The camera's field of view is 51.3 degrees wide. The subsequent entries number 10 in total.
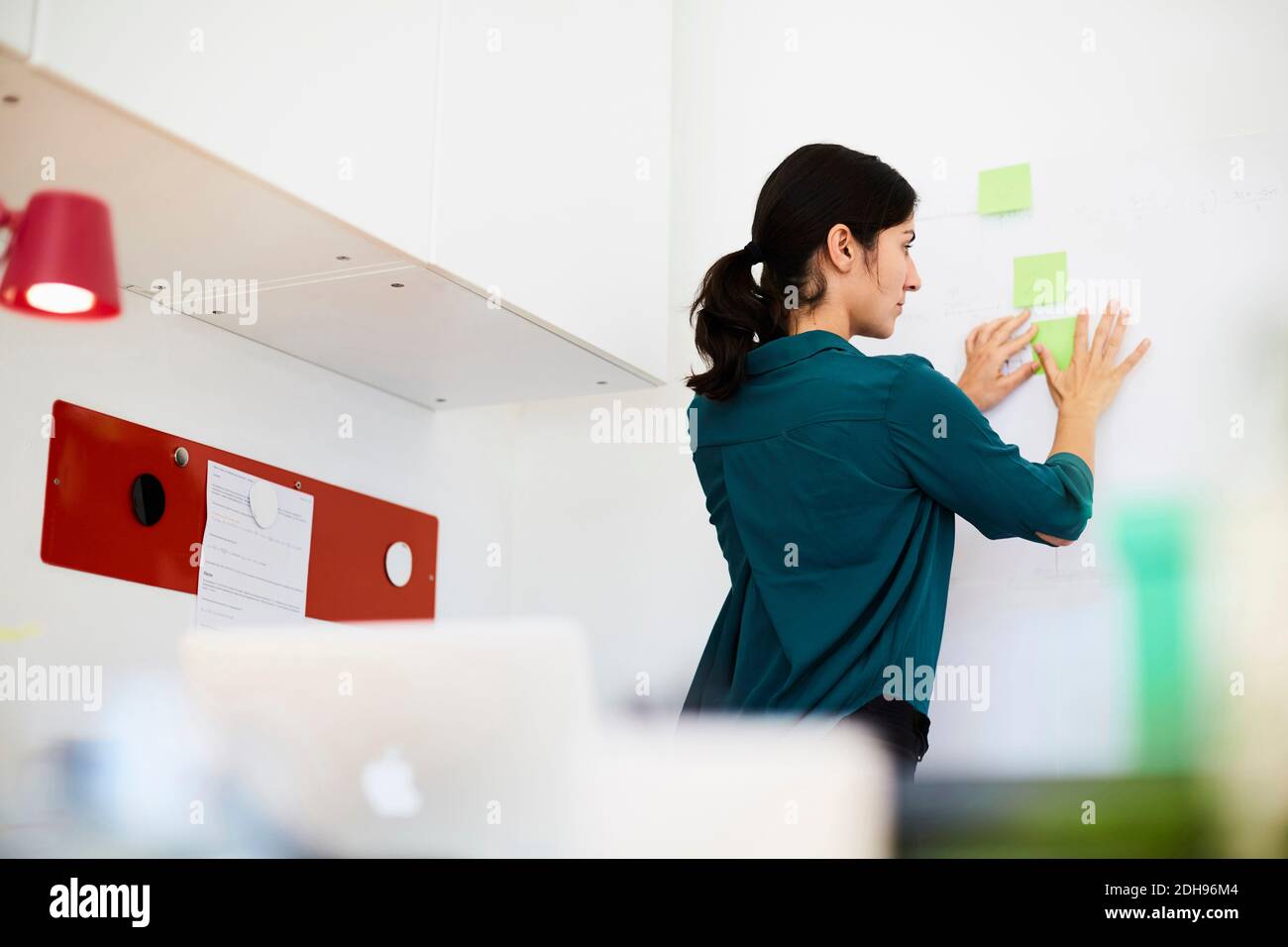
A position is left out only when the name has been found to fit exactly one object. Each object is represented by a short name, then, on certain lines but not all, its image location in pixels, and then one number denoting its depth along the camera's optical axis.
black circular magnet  1.73
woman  1.53
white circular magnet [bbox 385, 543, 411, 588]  2.18
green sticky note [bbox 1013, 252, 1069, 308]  1.99
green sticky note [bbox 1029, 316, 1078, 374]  1.95
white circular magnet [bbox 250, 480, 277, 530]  1.93
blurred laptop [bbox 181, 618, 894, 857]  0.62
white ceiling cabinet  1.34
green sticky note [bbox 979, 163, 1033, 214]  2.05
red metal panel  1.64
